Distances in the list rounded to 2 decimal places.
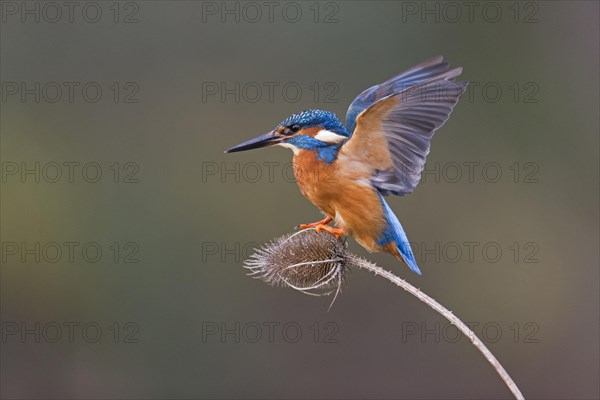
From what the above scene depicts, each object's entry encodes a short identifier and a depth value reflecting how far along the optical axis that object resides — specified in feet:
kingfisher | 18.57
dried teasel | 18.88
